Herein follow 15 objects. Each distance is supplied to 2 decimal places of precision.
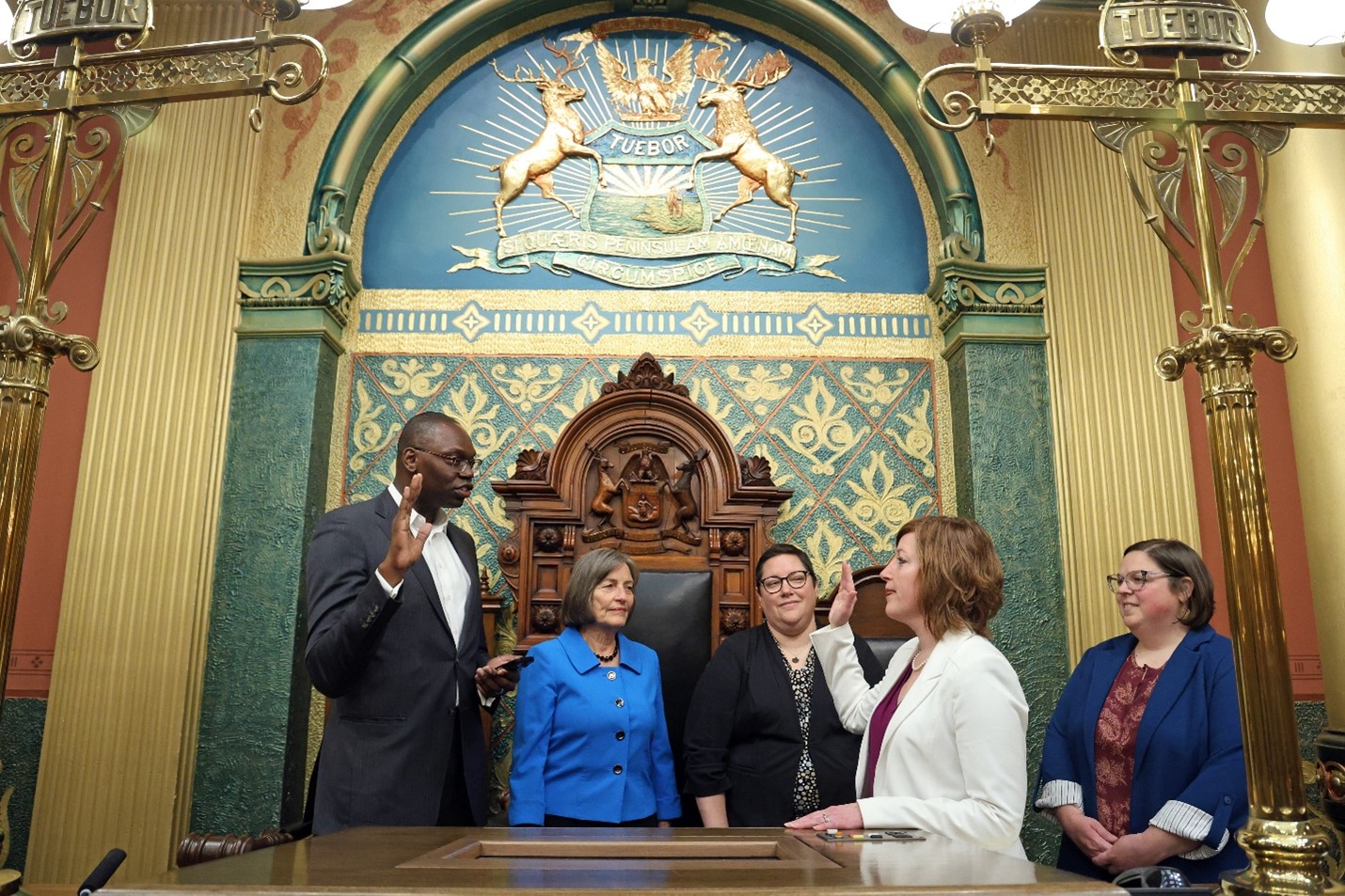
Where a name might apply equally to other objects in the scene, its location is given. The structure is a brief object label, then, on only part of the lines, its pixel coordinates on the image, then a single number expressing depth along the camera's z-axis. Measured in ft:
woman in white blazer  7.54
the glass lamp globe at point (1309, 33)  10.52
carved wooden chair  15.06
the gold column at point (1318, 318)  14.39
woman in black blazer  10.94
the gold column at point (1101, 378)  15.19
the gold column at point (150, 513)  14.06
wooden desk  4.92
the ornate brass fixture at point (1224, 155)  7.94
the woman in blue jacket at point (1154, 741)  9.02
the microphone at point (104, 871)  5.82
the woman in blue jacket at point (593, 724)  11.05
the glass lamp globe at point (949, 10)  9.49
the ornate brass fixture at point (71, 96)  8.97
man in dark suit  9.67
